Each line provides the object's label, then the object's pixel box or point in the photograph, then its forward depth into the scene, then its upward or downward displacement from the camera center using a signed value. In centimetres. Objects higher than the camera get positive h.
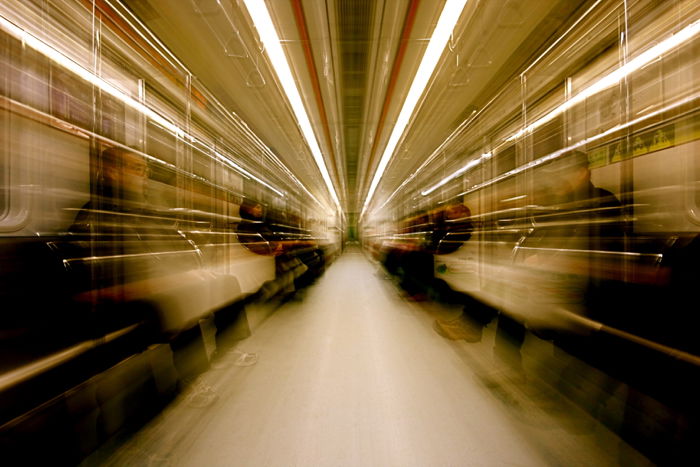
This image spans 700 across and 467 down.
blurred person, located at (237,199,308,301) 404 -17
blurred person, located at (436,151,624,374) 176 -16
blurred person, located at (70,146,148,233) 176 +30
